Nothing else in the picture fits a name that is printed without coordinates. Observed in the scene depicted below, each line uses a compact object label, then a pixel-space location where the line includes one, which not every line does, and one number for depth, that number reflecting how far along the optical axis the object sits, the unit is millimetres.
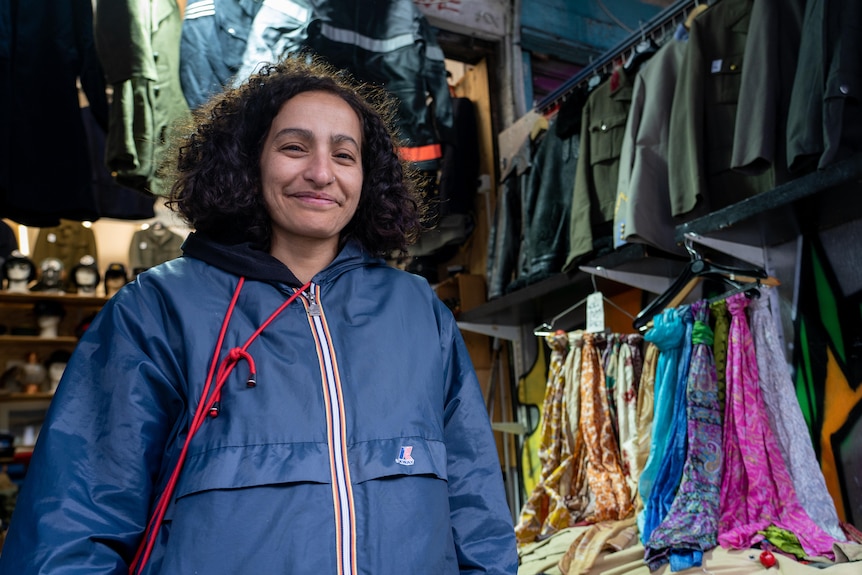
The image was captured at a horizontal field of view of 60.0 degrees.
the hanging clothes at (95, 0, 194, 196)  3355
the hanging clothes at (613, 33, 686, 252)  3133
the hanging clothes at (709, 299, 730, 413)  2545
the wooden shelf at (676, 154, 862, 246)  2238
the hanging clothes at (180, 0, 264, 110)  3539
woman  1118
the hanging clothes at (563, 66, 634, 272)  3543
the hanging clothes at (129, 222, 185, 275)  6824
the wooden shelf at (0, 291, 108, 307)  6281
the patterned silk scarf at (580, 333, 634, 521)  2949
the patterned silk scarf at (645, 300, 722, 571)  2232
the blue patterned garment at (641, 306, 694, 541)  2473
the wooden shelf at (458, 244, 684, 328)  3273
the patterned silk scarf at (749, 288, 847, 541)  2197
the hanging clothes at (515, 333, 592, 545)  3182
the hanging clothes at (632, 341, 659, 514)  2906
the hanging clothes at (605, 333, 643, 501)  3041
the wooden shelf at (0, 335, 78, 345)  6199
